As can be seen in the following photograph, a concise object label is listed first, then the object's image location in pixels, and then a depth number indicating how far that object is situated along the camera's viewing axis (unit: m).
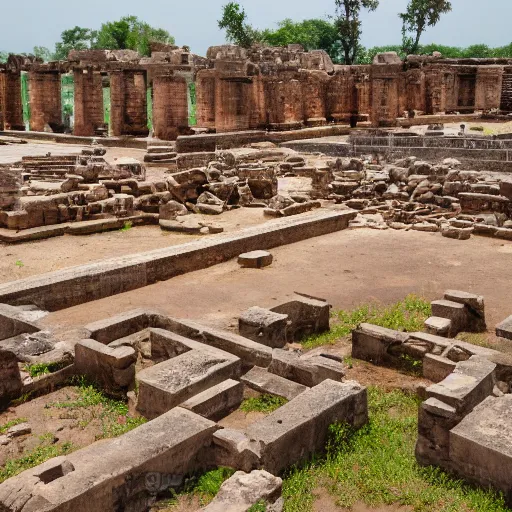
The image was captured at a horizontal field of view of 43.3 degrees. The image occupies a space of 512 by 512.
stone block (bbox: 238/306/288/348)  7.07
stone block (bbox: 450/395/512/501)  4.43
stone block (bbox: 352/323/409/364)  6.90
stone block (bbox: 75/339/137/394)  6.06
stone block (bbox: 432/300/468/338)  7.62
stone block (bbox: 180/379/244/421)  5.35
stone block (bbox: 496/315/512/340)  6.94
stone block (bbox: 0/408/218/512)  3.96
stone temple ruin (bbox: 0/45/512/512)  4.65
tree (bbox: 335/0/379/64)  49.66
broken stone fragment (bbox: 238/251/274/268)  10.21
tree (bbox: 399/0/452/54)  52.48
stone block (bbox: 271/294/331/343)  7.76
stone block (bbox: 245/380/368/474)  4.69
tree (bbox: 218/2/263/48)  55.09
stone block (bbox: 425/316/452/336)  7.21
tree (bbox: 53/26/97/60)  70.88
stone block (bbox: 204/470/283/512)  4.10
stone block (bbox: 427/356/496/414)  5.09
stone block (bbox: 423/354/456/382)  6.33
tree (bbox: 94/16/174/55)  58.62
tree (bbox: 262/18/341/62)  61.91
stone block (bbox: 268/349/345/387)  6.09
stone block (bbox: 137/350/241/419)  5.56
